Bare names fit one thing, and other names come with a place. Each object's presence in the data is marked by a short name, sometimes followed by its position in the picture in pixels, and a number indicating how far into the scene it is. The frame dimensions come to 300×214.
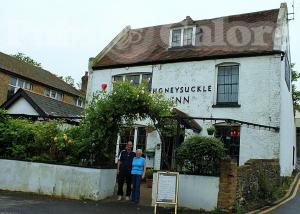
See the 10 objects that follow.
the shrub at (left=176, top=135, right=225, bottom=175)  11.26
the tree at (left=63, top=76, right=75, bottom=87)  62.26
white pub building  17.92
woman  12.23
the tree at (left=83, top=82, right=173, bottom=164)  12.36
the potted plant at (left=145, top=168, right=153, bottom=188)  16.34
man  12.69
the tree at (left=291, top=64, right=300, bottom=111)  38.88
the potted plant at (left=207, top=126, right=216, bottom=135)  17.44
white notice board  10.63
